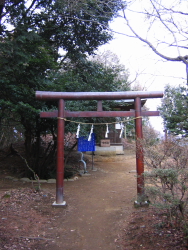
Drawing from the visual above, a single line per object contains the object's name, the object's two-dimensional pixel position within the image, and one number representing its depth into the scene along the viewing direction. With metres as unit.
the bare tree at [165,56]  6.24
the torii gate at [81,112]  5.69
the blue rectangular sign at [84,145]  9.84
